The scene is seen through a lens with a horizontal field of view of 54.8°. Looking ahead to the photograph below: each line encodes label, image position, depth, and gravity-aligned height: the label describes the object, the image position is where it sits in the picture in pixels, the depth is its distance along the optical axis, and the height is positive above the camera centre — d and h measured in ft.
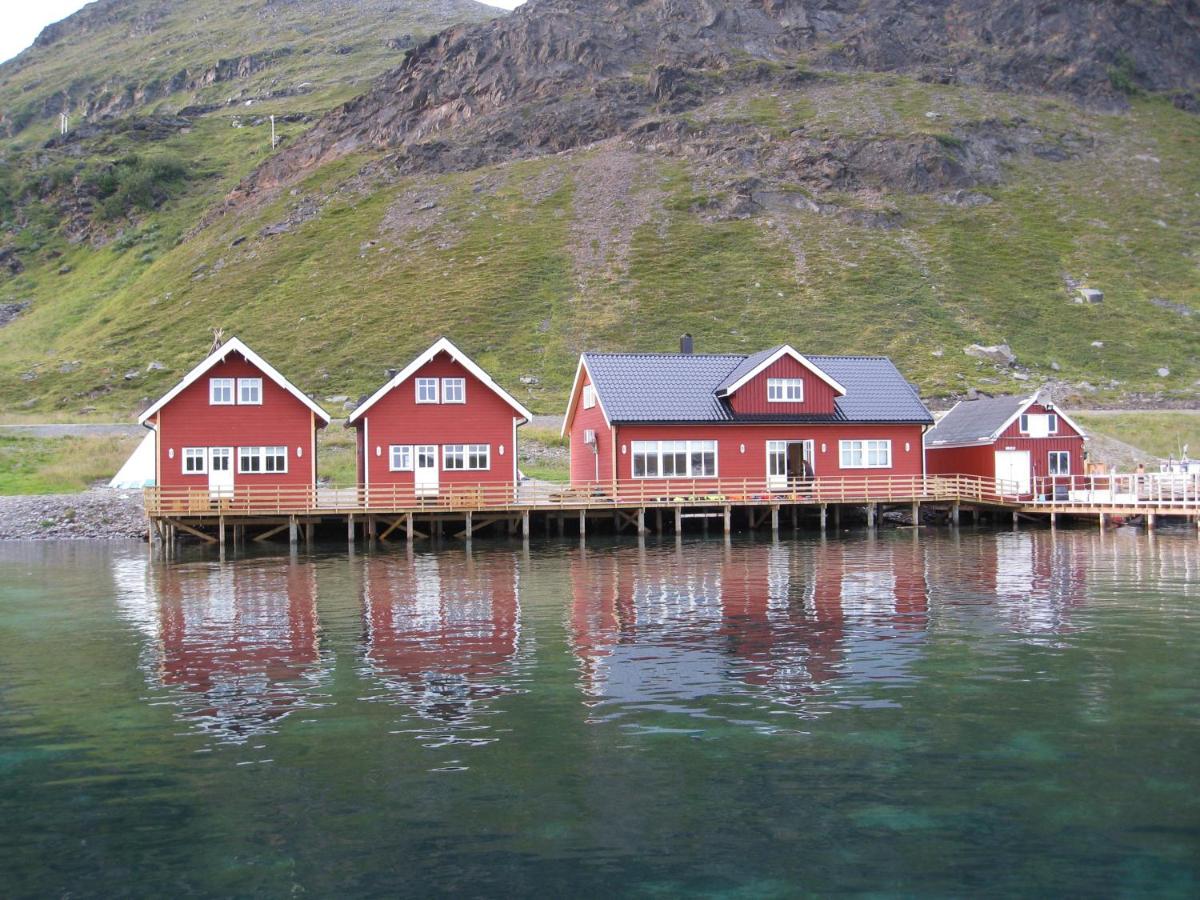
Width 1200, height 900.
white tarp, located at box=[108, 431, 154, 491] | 189.88 +3.12
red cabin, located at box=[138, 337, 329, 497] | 147.95 +7.46
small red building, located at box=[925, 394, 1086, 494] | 171.22 +2.49
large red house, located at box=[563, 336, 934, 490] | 160.15 +7.06
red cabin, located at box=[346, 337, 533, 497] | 154.40 +7.12
